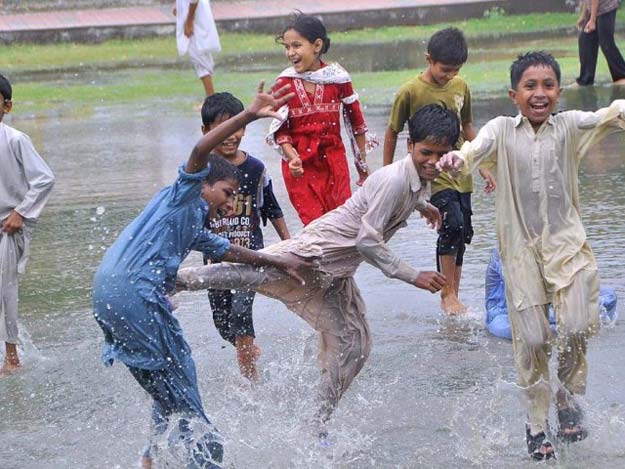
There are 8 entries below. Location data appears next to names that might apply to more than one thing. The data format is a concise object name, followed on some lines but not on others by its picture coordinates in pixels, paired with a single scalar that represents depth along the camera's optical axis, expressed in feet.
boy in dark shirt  37.21
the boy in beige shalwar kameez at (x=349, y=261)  31.68
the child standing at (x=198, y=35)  92.92
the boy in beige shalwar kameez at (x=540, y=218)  31.22
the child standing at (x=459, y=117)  43.55
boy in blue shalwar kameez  28.30
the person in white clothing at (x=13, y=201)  41.07
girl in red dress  41.87
